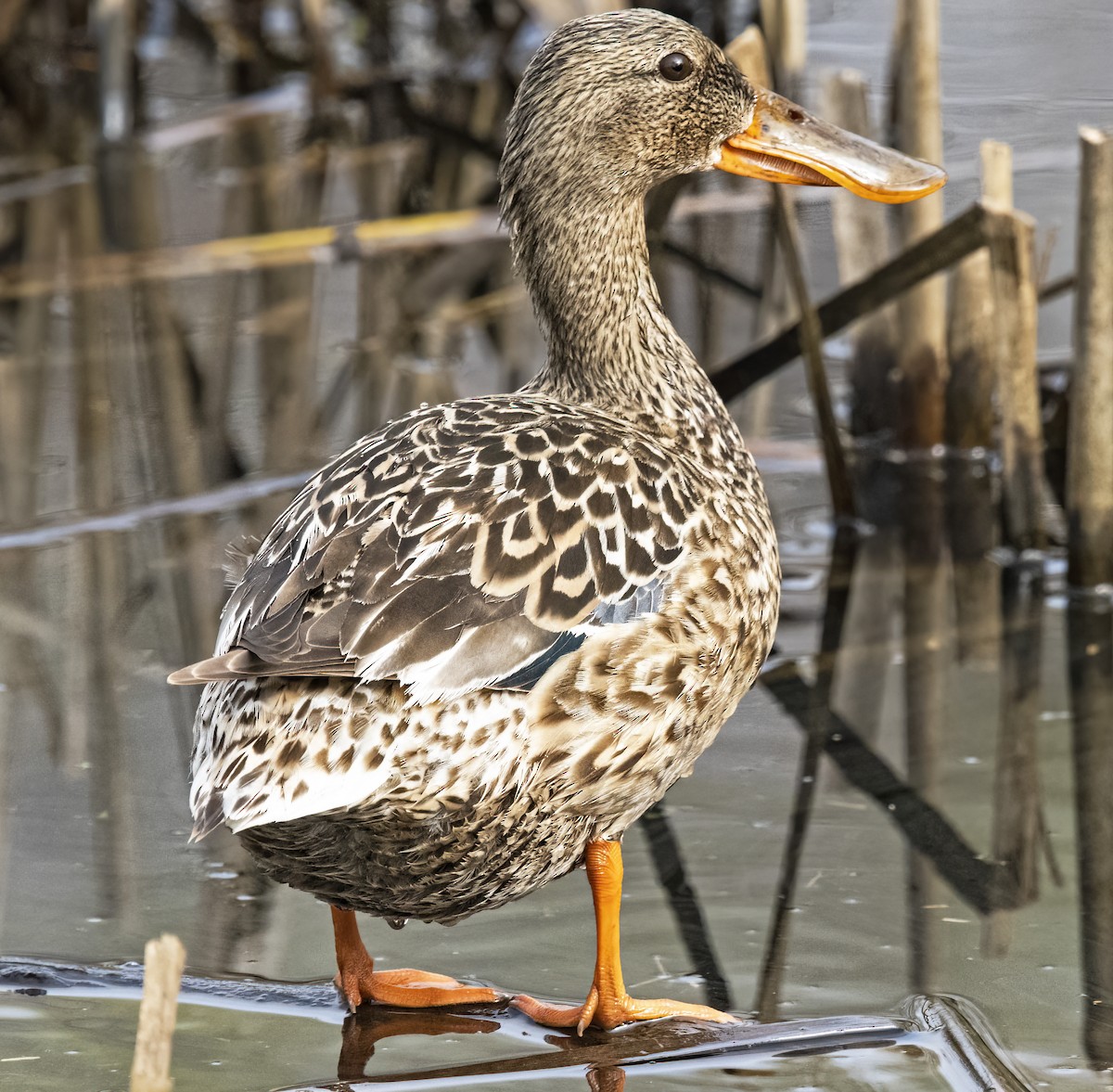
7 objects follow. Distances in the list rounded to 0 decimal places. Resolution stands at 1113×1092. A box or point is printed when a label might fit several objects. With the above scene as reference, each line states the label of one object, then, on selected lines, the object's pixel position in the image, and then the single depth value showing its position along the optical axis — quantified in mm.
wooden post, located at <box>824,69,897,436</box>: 11219
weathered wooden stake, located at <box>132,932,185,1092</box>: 3863
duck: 5250
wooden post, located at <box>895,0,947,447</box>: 10719
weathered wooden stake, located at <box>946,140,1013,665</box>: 10125
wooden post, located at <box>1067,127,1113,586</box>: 9281
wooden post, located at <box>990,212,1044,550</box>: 9734
